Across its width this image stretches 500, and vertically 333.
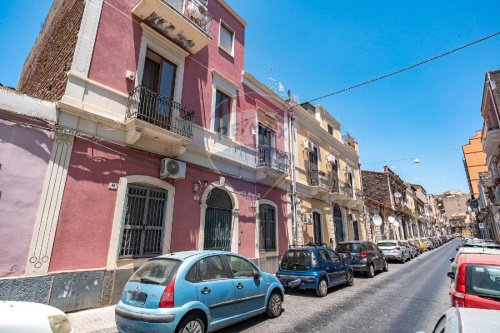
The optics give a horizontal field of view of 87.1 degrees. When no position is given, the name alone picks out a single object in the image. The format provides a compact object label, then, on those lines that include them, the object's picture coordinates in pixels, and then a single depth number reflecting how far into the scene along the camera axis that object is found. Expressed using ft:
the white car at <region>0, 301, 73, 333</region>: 8.29
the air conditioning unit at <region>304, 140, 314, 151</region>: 53.11
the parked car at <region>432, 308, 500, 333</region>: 6.70
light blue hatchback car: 14.35
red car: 13.75
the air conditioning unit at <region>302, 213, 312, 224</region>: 48.13
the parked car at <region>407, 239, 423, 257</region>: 77.50
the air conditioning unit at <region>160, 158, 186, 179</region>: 27.48
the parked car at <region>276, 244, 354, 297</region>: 27.68
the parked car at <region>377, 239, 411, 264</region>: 61.62
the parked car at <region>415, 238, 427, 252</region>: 96.18
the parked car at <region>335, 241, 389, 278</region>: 40.97
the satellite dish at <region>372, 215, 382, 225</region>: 79.25
